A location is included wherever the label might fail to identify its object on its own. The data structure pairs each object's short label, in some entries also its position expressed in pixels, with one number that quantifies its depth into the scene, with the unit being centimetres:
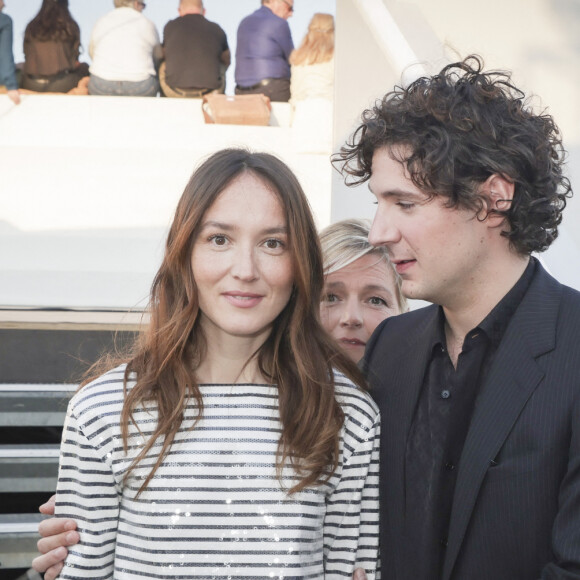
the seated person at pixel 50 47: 464
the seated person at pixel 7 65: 458
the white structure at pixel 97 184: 453
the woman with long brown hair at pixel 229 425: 163
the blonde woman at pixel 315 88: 448
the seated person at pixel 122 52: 469
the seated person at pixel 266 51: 466
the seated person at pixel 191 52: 473
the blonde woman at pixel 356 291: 232
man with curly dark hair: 154
